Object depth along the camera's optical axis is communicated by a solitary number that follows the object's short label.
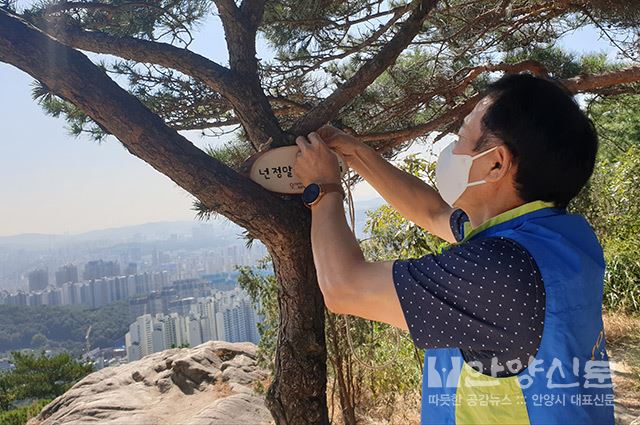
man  0.71
